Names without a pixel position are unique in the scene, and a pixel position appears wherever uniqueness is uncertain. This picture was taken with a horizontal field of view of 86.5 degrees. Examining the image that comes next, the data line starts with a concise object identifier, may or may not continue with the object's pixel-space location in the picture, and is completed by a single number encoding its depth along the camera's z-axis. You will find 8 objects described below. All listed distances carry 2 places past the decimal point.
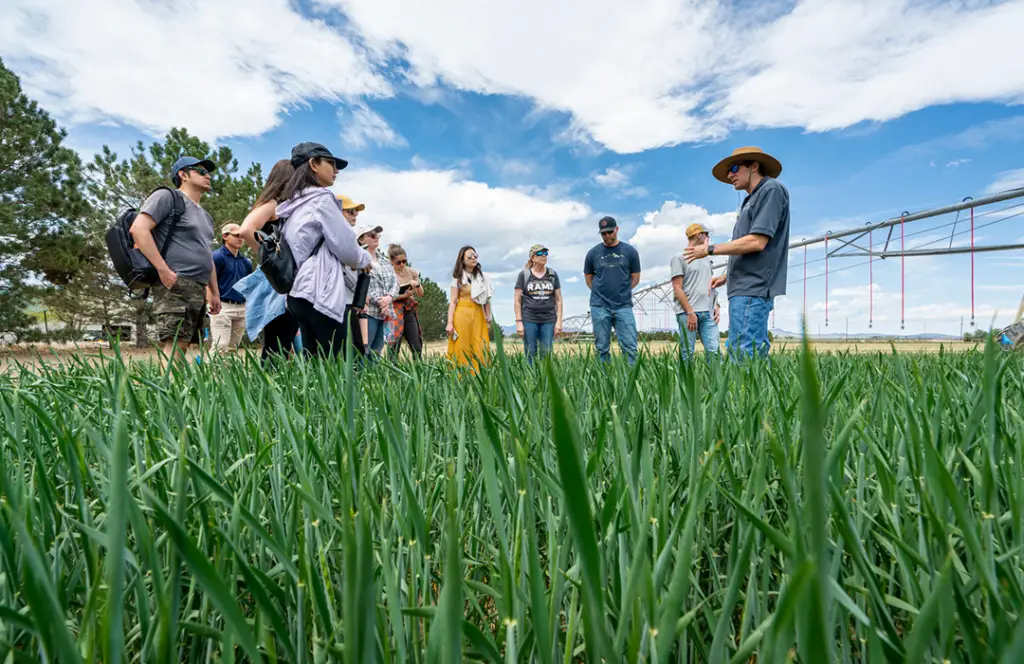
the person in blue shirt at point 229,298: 4.57
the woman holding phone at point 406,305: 5.79
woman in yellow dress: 6.18
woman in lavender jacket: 2.88
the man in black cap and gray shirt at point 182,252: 3.12
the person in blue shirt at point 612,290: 5.68
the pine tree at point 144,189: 18.59
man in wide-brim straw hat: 3.29
